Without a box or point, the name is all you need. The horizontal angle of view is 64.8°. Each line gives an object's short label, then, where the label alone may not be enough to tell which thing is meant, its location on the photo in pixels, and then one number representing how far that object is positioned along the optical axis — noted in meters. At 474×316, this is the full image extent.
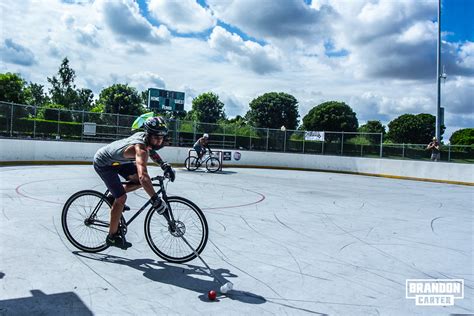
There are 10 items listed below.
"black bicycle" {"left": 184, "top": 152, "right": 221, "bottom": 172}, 18.29
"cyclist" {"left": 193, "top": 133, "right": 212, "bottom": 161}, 17.58
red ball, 3.51
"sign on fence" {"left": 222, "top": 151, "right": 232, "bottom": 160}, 22.48
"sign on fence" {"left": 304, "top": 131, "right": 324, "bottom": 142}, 25.13
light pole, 22.69
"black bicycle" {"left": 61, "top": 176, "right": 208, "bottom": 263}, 4.32
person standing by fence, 20.84
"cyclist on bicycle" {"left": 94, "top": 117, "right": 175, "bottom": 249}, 4.17
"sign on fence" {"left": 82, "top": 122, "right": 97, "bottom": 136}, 19.90
